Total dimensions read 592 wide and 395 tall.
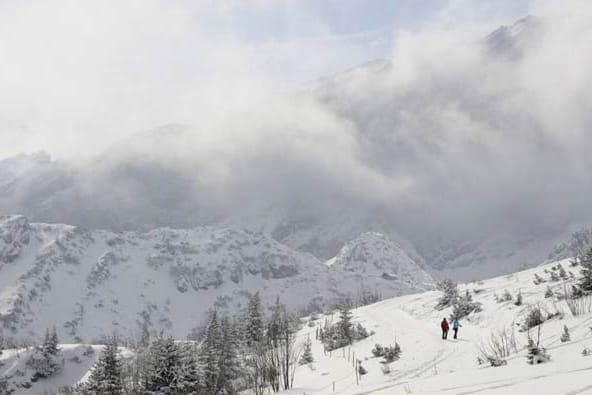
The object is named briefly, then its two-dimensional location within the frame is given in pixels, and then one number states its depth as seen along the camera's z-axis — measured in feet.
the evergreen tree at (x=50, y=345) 465.06
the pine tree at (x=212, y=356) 176.76
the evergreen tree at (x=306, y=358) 151.35
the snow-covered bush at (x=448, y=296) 186.60
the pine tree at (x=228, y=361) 191.52
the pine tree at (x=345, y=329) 171.24
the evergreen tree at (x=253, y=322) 225.78
